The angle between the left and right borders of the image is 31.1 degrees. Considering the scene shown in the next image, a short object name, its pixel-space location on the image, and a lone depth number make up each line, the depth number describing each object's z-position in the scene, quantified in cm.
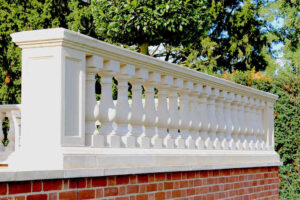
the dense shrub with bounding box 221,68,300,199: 1097
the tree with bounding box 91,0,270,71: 1549
